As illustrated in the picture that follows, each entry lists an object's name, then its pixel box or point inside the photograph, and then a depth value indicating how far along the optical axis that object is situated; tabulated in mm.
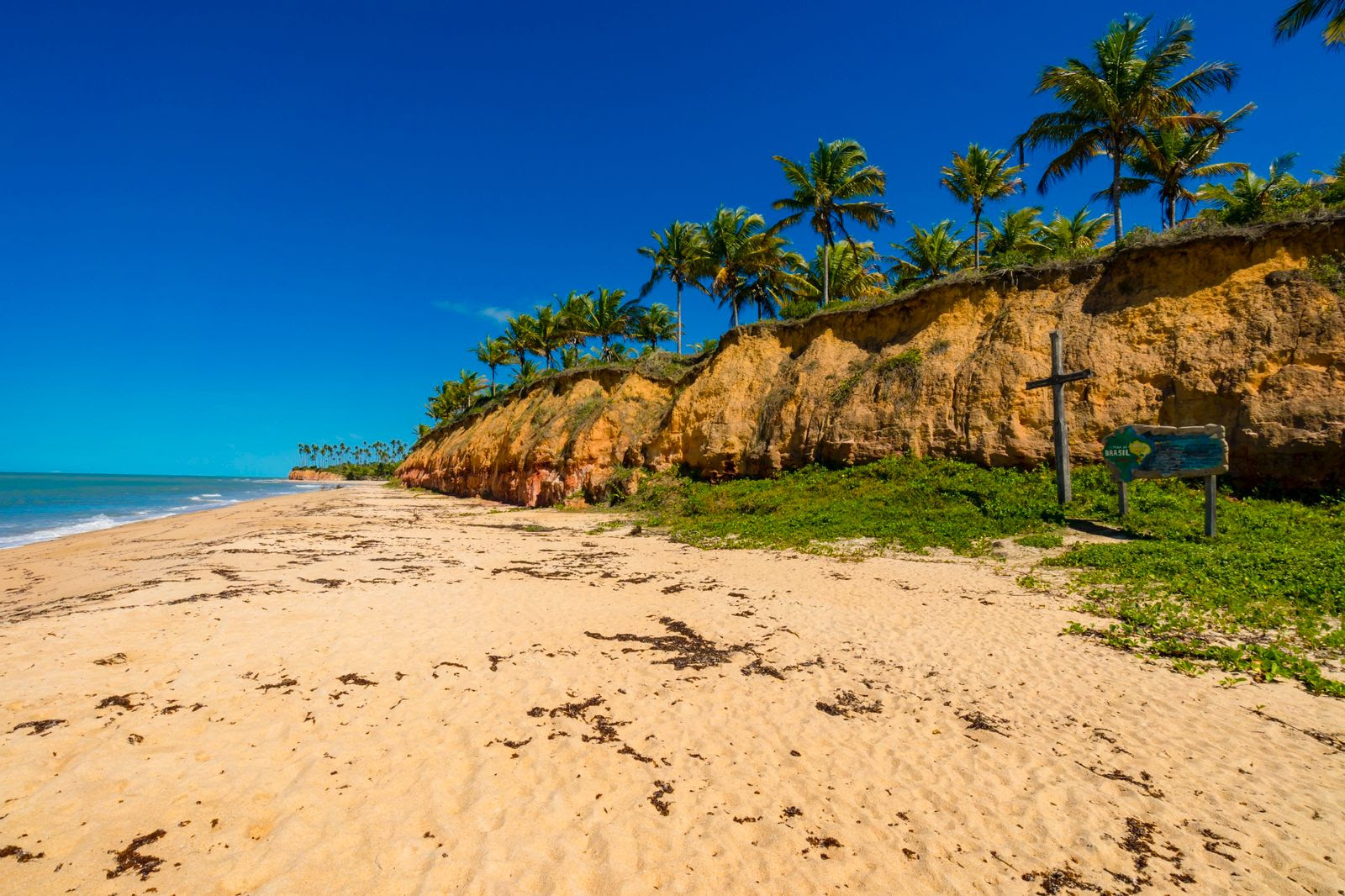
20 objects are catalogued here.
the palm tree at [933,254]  31281
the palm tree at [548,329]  44144
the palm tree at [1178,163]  23125
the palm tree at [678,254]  33500
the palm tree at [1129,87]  18156
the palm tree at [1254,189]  22422
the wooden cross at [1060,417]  13195
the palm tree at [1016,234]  29469
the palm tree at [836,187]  26062
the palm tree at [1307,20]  12578
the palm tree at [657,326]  44531
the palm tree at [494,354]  50781
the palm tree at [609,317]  39312
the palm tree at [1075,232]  29469
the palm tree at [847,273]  33875
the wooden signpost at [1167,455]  10664
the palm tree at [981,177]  26359
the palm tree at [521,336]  45469
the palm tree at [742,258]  30297
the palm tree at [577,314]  41156
